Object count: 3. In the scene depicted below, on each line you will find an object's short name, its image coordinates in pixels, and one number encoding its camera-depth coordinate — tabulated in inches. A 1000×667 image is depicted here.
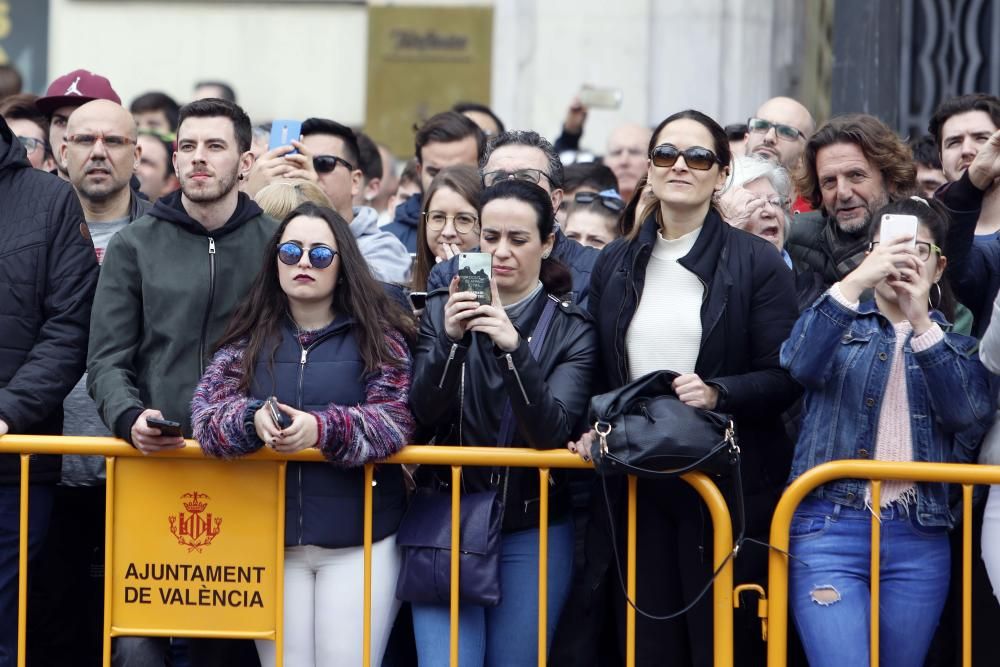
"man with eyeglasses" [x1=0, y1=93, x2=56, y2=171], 573.6
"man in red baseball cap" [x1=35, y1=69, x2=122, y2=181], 569.0
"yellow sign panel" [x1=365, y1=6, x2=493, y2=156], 907.4
